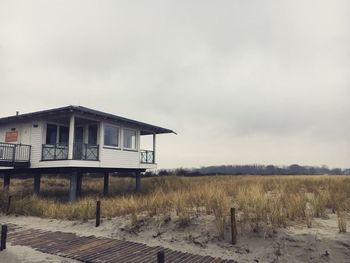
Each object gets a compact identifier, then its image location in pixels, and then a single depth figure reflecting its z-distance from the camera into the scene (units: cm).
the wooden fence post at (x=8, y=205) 1569
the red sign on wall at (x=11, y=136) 2134
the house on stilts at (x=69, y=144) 1839
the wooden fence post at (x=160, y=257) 626
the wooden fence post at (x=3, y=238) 982
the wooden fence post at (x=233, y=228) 916
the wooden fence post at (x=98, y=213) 1209
